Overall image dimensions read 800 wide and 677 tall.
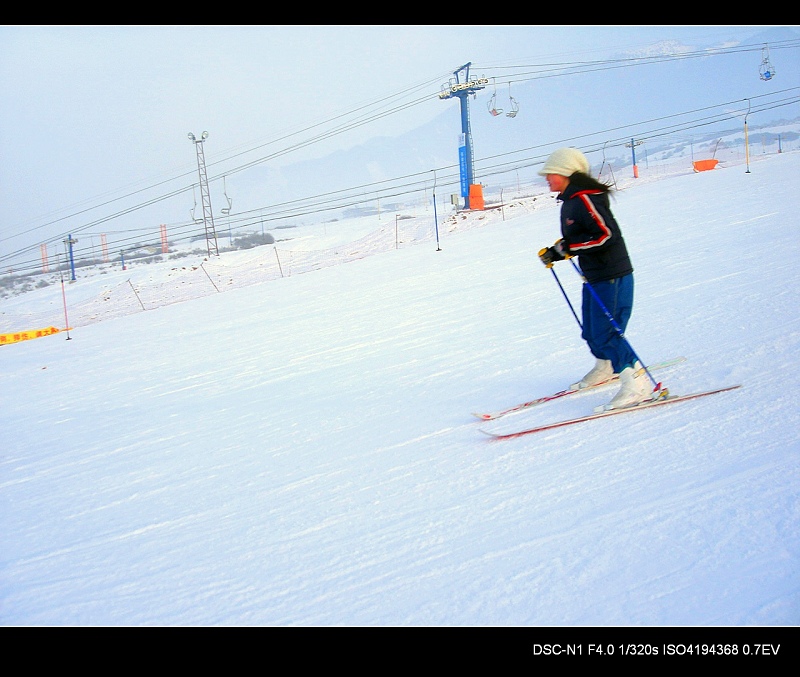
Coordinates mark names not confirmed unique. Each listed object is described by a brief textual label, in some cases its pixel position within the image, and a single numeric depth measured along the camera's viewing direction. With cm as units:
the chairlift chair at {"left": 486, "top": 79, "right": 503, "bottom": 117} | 4088
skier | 414
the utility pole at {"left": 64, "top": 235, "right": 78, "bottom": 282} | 3173
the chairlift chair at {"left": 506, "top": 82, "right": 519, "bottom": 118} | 4033
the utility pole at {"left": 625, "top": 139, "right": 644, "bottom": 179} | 2803
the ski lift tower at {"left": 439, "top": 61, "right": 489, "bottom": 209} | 3825
